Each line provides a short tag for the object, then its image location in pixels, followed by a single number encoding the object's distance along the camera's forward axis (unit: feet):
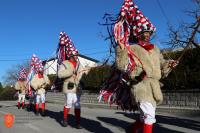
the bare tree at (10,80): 145.91
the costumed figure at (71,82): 18.10
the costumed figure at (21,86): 35.07
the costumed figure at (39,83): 26.81
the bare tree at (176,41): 38.71
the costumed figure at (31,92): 28.81
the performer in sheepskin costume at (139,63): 11.51
